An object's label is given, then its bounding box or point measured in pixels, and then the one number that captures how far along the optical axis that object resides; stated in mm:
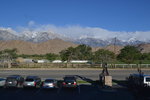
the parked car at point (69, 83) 24562
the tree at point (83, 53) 82150
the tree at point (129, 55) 65638
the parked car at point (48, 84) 23906
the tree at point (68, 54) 72688
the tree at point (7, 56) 70375
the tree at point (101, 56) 62325
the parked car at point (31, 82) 24469
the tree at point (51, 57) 81912
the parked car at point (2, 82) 26077
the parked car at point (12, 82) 25162
